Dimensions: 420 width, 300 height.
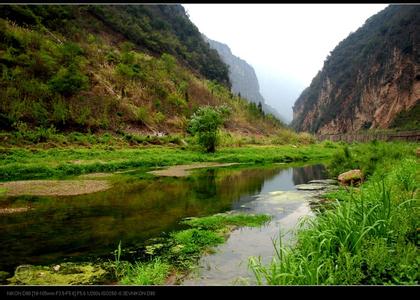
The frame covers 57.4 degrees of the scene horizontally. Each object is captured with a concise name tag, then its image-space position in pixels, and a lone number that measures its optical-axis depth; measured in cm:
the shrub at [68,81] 3625
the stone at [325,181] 1915
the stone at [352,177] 1689
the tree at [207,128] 3453
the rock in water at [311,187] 1716
